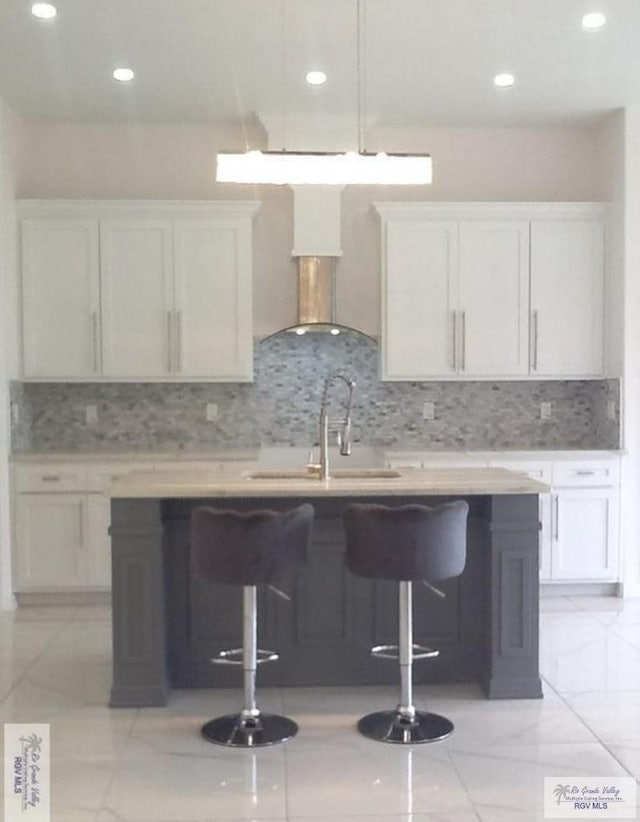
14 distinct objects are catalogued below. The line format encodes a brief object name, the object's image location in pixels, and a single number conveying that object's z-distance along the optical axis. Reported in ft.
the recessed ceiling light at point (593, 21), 16.05
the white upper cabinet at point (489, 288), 21.58
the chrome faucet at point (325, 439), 14.87
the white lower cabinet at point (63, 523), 20.51
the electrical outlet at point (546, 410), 23.13
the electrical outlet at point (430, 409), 23.03
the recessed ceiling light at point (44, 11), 15.47
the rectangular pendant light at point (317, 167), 12.90
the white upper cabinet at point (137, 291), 21.25
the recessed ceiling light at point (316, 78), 19.04
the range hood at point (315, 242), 21.67
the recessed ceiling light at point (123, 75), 18.71
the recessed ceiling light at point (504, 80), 19.15
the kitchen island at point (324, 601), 14.16
